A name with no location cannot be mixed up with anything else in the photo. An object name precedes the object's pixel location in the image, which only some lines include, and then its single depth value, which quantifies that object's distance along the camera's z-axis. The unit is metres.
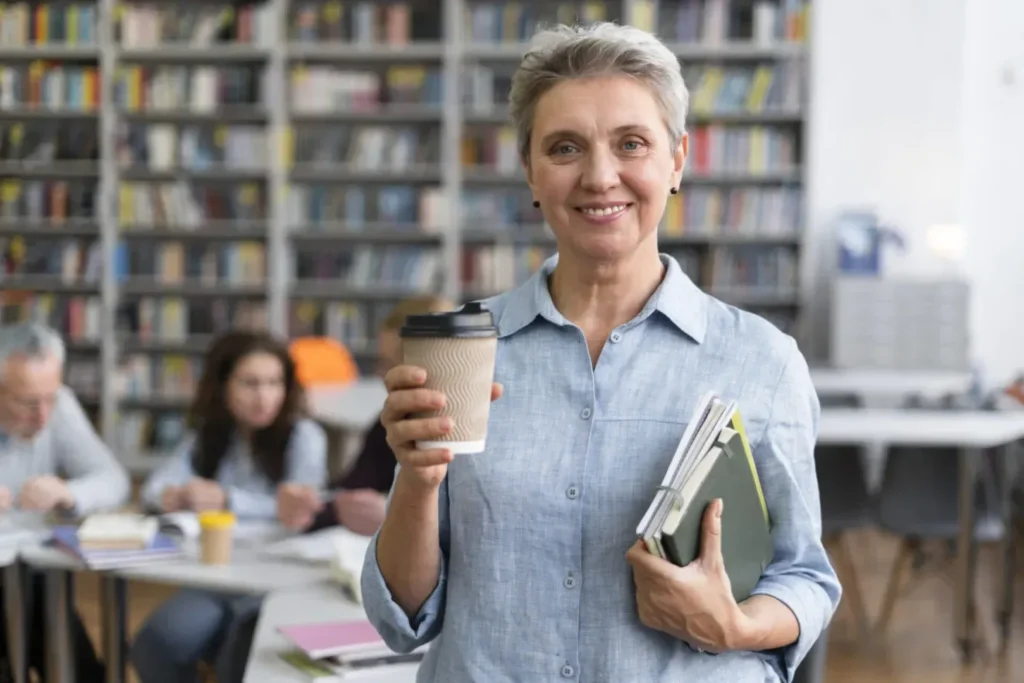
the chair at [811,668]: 2.50
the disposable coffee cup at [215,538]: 2.57
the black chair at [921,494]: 4.23
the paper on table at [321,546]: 2.47
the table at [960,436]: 3.96
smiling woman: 1.22
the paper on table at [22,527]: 2.81
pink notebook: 1.88
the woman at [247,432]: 3.26
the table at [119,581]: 2.46
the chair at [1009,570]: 4.45
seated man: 3.05
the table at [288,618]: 1.85
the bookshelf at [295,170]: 7.10
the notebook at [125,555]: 2.62
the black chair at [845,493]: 4.33
